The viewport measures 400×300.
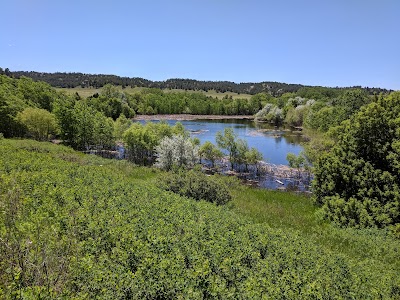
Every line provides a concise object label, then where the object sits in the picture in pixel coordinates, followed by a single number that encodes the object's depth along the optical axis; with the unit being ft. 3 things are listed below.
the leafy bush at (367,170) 75.12
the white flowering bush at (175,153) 153.99
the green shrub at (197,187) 71.97
